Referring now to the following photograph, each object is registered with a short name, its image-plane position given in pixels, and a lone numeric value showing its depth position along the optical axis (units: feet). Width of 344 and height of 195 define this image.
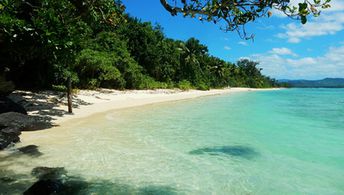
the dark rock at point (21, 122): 36.52
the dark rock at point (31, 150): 29.66
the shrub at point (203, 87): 184.77
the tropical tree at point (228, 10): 16.92
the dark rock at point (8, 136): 31.41
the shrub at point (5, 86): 41.95
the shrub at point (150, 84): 119.57
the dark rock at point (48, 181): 19.44
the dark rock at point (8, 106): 40.27
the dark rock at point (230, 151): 33.45
